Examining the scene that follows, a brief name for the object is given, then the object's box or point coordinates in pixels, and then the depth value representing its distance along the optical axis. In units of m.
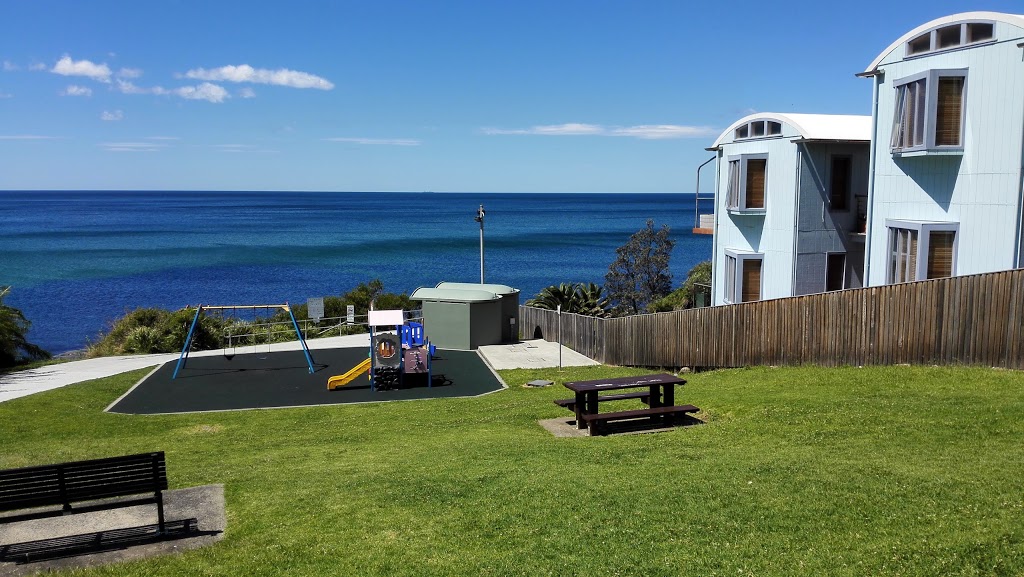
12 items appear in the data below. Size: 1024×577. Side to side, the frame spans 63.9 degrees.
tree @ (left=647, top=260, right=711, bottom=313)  37.25
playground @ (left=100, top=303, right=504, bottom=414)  20.80
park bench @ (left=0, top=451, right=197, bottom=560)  8.42
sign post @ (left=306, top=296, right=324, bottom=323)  31.61
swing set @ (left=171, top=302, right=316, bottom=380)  25.19
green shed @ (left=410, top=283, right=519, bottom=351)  29.34
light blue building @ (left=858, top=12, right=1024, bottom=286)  15.67
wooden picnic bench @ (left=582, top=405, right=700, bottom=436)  13.21
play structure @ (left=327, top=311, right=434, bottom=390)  22.67
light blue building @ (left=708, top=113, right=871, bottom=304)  21.62
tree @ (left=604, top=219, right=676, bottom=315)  56.00
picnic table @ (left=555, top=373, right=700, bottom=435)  13.28
